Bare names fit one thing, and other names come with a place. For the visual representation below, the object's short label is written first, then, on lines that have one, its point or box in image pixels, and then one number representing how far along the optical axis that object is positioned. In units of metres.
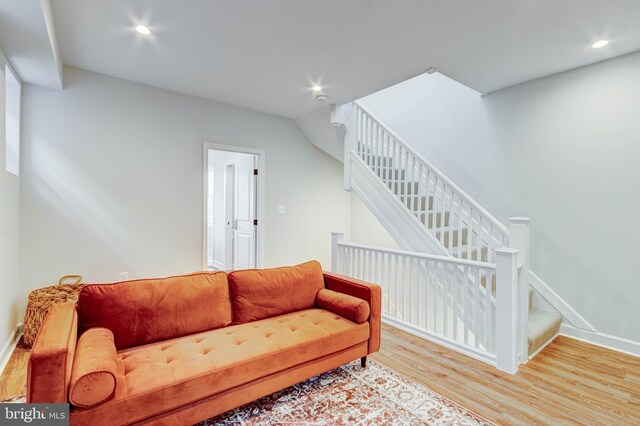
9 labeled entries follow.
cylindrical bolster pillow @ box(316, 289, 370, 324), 2.28
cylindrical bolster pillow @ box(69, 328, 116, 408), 1.31
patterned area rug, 1.81
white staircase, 2.40
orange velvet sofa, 1.35
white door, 4.52
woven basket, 2.56
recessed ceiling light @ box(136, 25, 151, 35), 2.34
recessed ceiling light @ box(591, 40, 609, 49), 2.52
